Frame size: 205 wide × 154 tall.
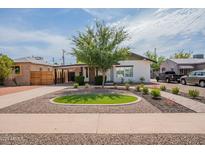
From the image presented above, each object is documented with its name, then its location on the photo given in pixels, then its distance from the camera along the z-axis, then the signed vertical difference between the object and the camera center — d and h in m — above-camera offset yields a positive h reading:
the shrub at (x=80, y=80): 17.20 -0.52
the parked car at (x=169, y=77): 19.39 -0.33
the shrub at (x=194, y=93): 8.08 -1.13
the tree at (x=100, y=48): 11.81 +2.51
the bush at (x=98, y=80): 16.80 -0.54
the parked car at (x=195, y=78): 14.58 -0.43
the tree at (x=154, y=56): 40.29 +5.71
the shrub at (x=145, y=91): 9.32 -1.10
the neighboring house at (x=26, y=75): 18.13 +0.21
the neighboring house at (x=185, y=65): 21.78 +1.56
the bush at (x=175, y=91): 9.45 -1.14
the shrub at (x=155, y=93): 7.98 -1.08
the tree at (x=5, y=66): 16.65 +1.36
